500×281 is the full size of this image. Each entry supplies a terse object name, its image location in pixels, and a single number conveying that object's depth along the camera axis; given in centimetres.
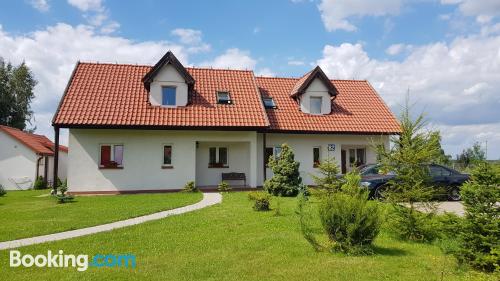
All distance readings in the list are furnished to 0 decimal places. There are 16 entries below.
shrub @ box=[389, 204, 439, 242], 842
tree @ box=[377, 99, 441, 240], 832
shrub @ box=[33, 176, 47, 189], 2814
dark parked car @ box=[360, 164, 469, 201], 1508
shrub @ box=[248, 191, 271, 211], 1222
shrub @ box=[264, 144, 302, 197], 1675
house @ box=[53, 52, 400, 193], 1888
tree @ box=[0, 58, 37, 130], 4348
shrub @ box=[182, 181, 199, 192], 1852
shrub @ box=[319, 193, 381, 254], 720
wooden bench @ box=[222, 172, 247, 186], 2058
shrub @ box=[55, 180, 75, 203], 1554
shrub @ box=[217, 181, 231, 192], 1851
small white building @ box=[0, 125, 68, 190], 2884
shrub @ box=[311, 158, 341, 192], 1150
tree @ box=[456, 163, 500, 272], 608
